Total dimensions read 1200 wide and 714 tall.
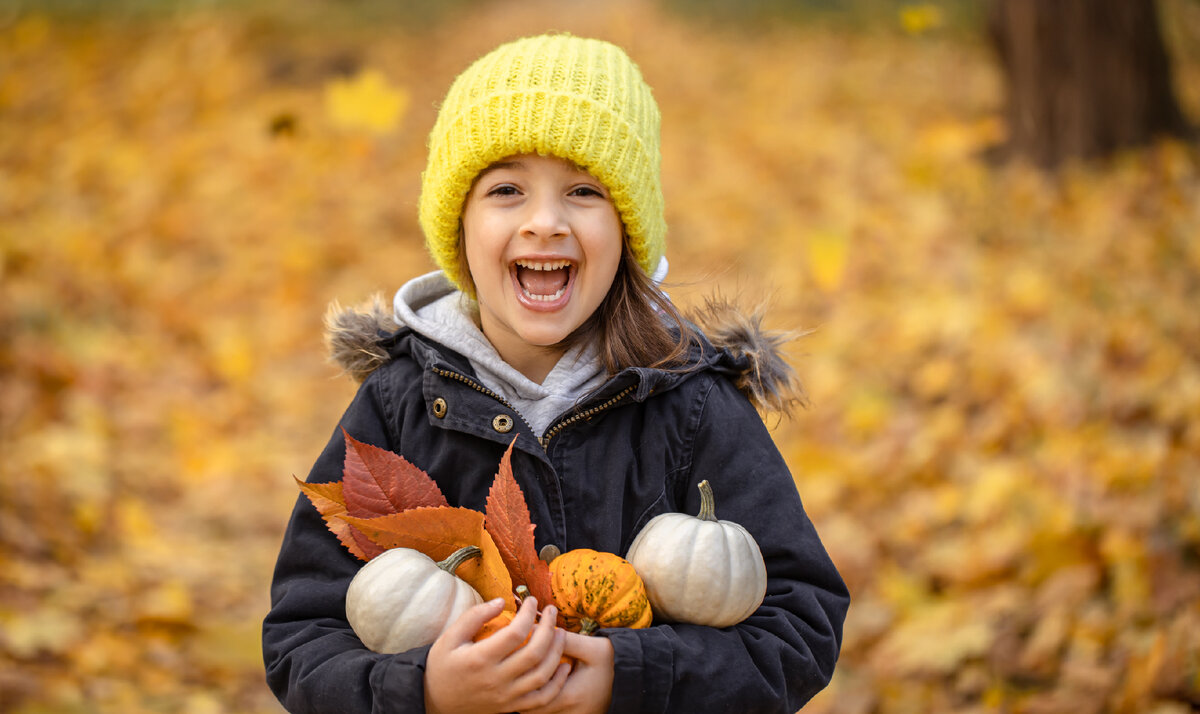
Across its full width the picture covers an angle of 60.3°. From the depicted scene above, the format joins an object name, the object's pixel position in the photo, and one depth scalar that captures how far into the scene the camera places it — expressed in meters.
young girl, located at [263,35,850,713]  1.85
